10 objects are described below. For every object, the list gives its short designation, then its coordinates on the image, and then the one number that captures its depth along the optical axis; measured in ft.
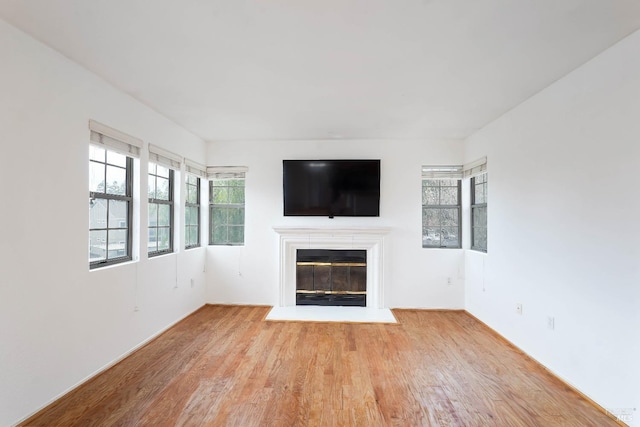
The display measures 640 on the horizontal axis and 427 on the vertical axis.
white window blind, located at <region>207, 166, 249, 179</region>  16.35
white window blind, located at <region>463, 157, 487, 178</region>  13.66
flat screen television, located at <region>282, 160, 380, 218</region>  15.74
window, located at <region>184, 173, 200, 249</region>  15.25
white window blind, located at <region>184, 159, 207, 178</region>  14.53
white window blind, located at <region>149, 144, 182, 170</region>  11.83
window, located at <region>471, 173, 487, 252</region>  14.33
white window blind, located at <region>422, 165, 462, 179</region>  15.75
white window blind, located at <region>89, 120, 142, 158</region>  8.98
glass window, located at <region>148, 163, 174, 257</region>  12.37
